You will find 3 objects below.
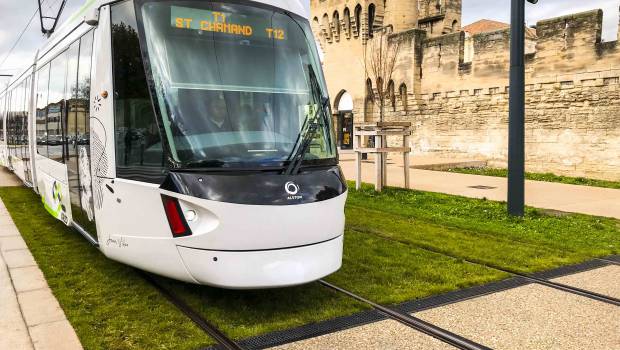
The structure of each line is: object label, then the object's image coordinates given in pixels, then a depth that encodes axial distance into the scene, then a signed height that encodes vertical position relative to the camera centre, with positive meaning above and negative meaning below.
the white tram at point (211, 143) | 3.99 -0.07
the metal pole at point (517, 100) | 8.52 +0.46
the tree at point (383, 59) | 25.81 +3.69
